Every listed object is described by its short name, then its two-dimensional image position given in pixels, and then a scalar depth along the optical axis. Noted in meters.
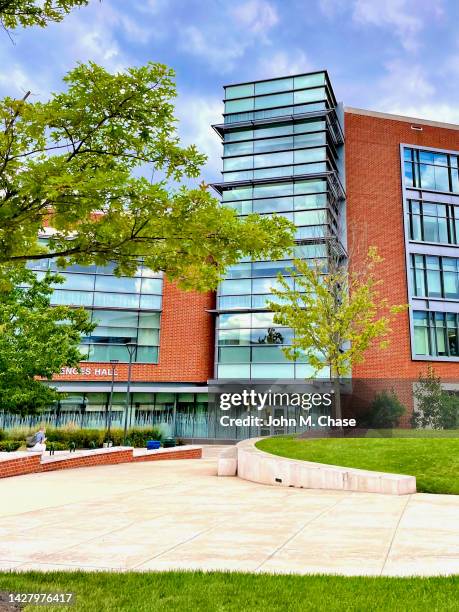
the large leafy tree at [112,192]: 5.67
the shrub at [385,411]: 24.34
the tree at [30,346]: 25.97
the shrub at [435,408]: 23.28
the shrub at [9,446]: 23.53
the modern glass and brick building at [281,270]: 37.94
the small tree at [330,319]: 22.22
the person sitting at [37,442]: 19.53
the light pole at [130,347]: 29.48
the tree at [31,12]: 6.25
